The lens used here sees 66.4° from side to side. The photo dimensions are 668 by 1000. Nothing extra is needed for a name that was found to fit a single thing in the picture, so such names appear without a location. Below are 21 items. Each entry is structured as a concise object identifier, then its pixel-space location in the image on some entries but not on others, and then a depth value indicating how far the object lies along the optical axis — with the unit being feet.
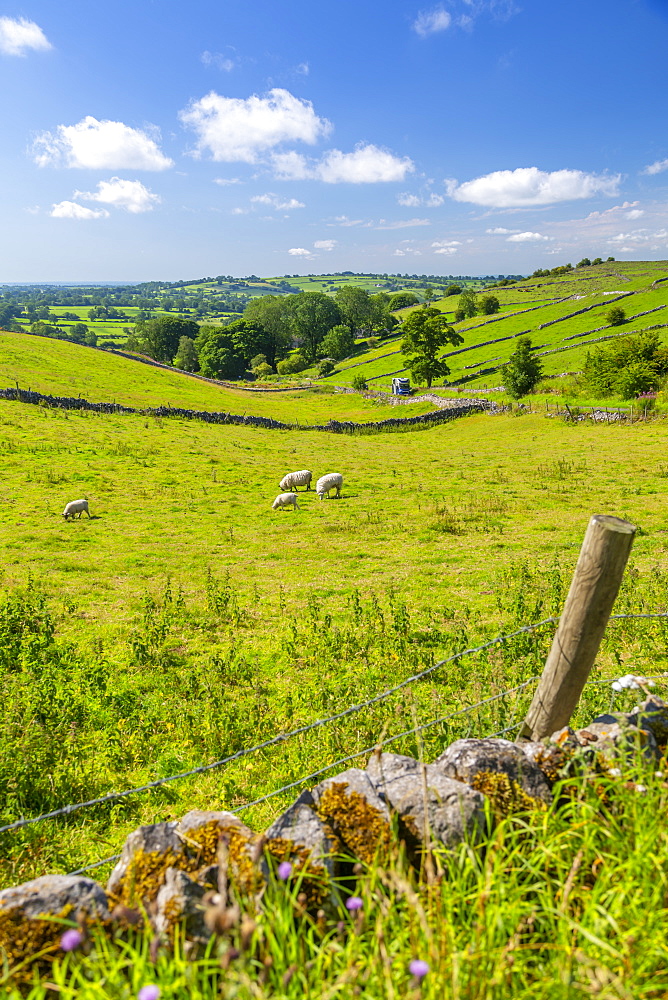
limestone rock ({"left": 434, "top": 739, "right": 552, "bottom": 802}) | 12.19
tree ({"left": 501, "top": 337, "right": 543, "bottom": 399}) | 167.94
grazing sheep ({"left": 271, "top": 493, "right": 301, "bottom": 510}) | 72.08
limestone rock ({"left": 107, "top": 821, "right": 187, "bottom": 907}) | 9.68
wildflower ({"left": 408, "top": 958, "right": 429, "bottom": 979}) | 5.45
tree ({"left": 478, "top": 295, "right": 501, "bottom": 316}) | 367.25
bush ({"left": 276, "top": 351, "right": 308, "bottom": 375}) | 382.42
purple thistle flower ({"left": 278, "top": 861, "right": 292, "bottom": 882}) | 7.80
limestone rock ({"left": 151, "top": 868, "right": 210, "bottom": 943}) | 8.79
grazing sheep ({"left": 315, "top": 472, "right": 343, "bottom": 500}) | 77.20
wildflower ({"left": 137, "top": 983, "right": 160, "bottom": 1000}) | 5.55
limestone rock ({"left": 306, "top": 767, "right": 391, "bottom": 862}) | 10.76
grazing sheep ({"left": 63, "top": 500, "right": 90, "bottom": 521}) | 64.54
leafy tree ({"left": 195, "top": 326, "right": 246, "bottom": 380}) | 357.41
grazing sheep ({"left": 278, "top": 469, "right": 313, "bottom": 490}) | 80.59
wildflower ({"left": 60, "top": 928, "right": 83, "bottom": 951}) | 6.39
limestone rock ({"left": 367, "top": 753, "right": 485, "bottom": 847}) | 10.93
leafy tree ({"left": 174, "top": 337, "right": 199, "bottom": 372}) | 380.78
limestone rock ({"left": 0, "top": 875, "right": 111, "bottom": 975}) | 8.54
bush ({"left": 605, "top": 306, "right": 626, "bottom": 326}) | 244.83
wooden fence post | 14.15
